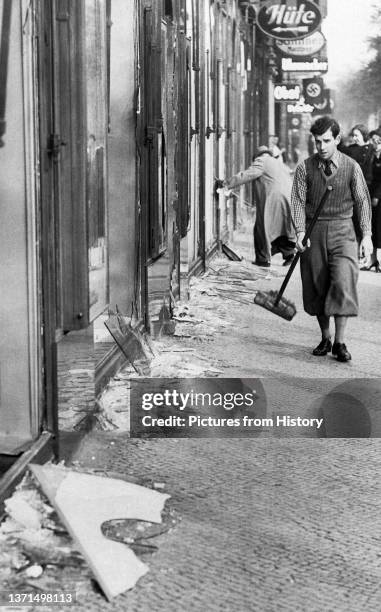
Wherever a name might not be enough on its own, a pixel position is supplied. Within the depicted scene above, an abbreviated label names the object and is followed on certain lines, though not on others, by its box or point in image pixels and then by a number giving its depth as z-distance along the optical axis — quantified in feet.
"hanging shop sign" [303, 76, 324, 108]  135.33
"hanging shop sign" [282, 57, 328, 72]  79.20
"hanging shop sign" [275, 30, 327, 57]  77.51
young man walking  28.66
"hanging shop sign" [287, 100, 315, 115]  121.60
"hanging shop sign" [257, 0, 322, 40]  58.90
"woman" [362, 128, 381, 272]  49.06
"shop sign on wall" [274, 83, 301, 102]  94.84
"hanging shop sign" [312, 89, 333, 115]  137.55
